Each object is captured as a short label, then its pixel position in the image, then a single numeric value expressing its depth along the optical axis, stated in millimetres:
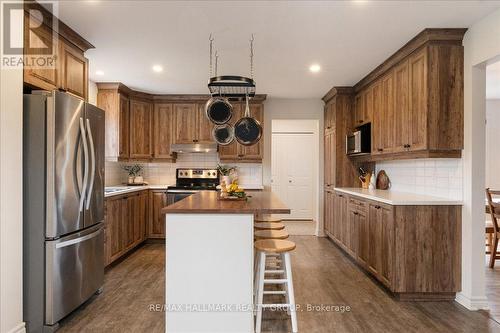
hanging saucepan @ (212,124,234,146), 3347
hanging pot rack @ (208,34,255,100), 2707
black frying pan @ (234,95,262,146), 3041
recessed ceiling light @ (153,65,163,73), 4023
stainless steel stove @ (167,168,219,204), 5691
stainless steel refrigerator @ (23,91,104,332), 2400
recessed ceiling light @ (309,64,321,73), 3985
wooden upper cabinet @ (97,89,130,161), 4914
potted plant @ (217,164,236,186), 5719
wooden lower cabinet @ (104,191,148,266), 3891
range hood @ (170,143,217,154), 5473
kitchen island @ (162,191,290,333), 2330
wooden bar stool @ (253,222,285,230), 3180
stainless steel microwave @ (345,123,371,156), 4426
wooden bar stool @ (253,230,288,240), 2779
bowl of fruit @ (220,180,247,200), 2926
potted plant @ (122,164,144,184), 5586
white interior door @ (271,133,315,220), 7742
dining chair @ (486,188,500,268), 3798
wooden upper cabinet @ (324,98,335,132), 5289
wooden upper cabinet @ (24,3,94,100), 2479
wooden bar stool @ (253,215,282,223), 3525
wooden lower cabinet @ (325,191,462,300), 2965
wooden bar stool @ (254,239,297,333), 2373
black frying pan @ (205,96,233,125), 3027
